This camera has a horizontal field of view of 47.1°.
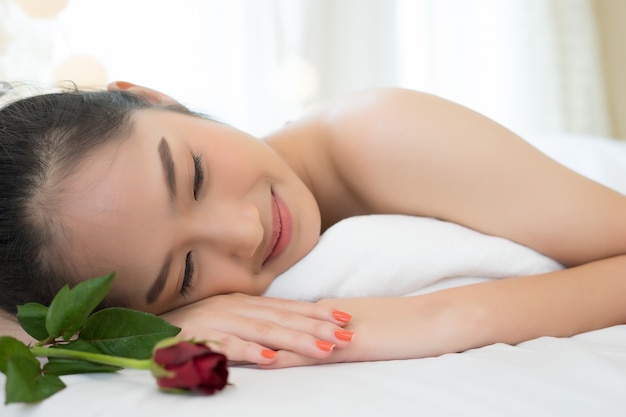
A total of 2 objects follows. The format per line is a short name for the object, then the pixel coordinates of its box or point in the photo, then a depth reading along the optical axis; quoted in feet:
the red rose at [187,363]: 2.00
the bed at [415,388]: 2.28
